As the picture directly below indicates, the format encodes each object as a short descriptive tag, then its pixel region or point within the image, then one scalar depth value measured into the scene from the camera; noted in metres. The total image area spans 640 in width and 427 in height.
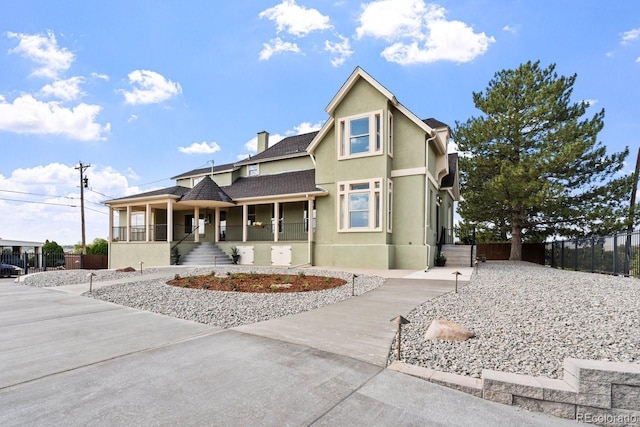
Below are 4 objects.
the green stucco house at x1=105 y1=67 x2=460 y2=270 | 14.38
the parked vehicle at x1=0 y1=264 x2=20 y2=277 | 18.36
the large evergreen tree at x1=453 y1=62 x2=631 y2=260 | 18.38
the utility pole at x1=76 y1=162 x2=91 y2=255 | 26.33
